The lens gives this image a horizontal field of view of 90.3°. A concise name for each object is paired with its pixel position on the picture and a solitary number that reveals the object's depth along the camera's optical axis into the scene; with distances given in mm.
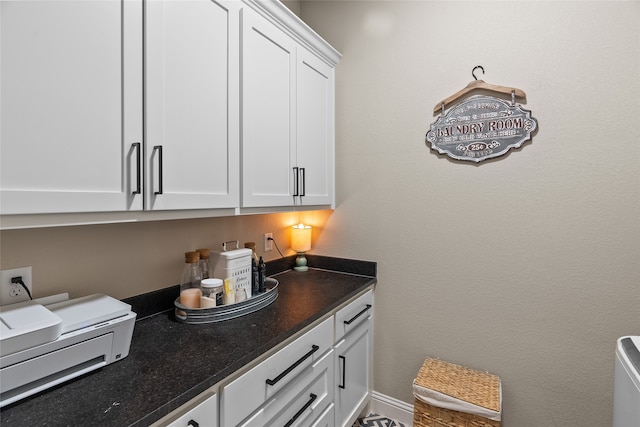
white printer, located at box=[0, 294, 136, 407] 745
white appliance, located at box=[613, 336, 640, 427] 928
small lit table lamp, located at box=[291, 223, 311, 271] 2129
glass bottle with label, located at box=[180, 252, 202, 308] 1311
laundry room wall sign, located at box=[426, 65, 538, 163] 1564
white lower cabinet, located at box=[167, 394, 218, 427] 830
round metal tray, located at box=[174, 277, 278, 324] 1268
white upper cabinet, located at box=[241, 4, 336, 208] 1404
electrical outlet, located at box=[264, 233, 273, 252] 1995
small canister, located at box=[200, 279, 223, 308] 1294
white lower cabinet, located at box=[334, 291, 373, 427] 1618
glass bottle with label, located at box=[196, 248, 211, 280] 1401
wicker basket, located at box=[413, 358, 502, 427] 1470
